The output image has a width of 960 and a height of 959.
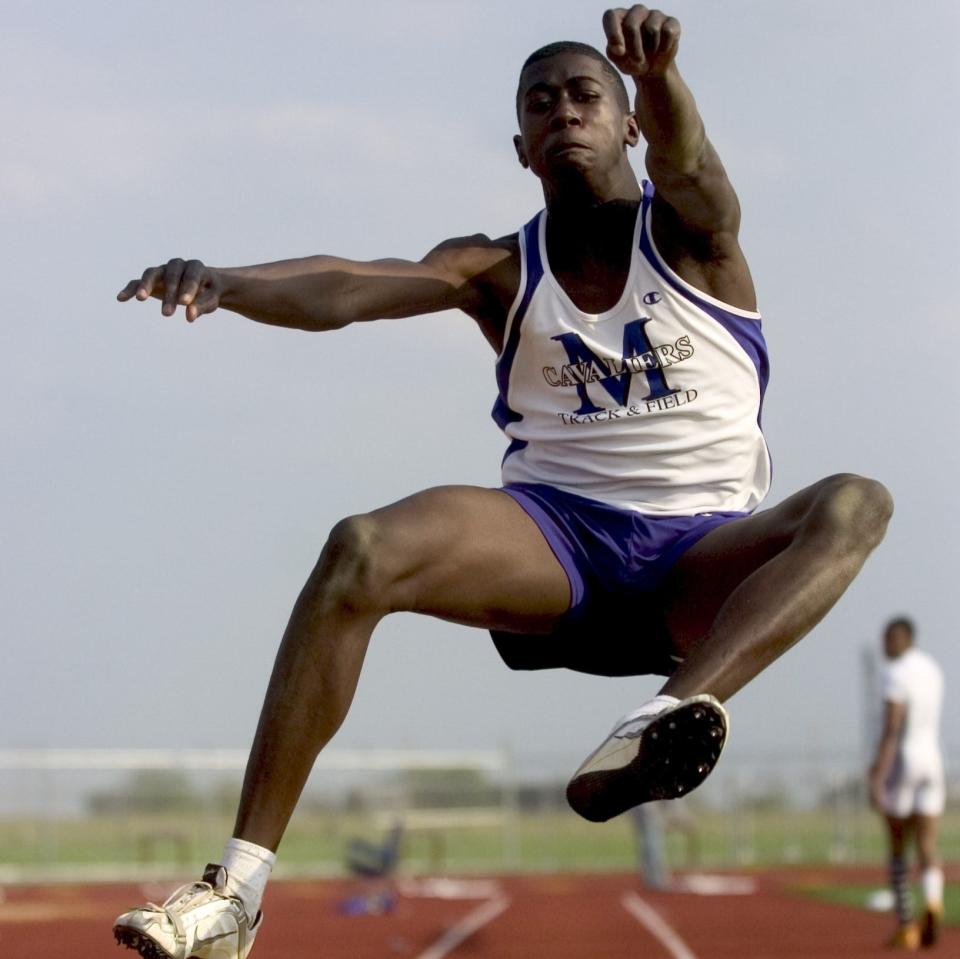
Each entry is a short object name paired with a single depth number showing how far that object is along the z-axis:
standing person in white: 21.08
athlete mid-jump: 7.23
